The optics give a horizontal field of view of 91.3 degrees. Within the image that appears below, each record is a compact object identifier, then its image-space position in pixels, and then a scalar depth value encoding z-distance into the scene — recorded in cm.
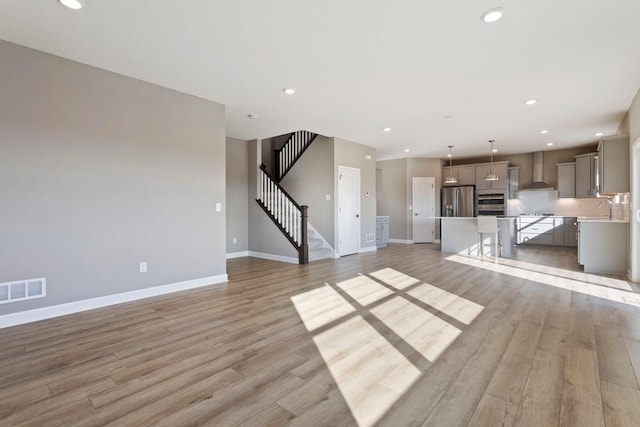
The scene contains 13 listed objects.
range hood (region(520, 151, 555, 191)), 888
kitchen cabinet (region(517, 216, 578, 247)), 827
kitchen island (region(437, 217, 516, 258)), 701
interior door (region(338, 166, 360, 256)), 710
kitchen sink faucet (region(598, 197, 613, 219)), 670
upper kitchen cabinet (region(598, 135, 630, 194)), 508
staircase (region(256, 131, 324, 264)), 629
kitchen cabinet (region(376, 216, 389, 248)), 883
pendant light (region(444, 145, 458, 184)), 836
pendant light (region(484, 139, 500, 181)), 758
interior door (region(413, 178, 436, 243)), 984
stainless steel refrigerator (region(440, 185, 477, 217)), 949
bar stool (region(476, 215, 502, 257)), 677
